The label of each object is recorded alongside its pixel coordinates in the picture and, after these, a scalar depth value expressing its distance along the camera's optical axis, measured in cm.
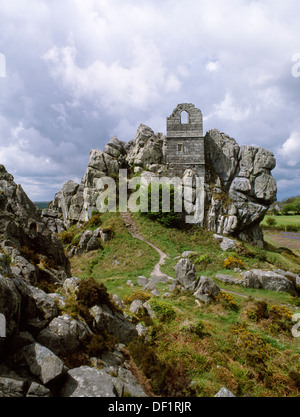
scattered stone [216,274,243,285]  2089
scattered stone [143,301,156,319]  1391
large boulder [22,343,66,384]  563
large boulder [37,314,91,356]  683
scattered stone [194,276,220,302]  1690
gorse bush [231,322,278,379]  1027
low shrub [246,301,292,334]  1352
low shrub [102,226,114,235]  3412
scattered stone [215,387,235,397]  742
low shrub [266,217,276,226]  8700
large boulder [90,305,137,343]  920
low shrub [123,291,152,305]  1634
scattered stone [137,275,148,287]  2204
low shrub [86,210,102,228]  3891
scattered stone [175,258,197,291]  1926
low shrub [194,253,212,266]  2687
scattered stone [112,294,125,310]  1498
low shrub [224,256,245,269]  2498
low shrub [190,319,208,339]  1211
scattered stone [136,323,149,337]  1150
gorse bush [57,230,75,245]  3652
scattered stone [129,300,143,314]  1431
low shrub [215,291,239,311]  1585
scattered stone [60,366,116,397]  579
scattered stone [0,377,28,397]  501
